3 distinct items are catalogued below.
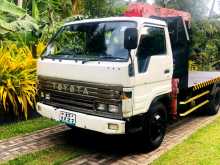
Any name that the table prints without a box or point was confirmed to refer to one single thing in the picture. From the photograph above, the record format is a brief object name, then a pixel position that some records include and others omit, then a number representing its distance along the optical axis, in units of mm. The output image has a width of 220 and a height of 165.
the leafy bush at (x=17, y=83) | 7098
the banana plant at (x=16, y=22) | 7815
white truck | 5273
